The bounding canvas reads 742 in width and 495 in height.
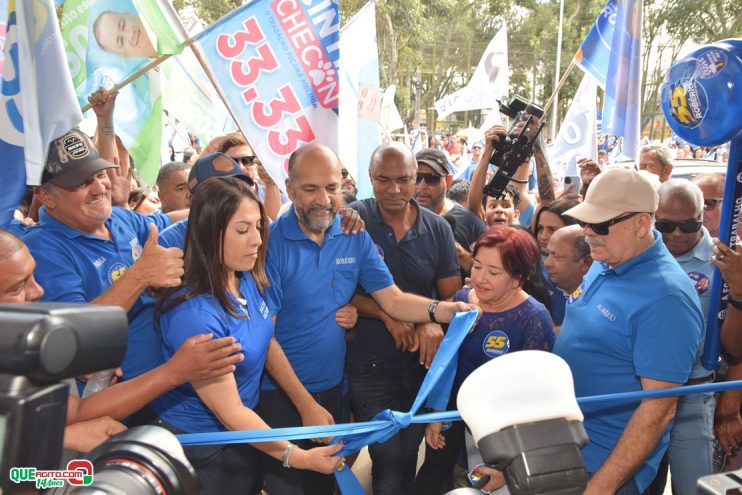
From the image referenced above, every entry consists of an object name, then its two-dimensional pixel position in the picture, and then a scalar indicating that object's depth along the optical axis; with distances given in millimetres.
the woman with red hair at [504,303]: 2793
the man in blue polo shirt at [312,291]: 2871
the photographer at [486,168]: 4496
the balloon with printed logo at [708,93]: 2279
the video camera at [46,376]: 722
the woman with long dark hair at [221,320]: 2184
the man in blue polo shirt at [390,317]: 3199
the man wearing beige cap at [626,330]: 2092
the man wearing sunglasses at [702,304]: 2689
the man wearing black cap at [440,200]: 4148
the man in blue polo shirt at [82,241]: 2492
